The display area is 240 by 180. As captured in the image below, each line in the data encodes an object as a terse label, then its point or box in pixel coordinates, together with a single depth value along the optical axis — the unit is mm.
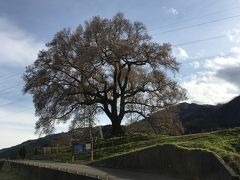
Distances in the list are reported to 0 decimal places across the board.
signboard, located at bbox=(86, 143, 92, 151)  15570
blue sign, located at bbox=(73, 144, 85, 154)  15589
